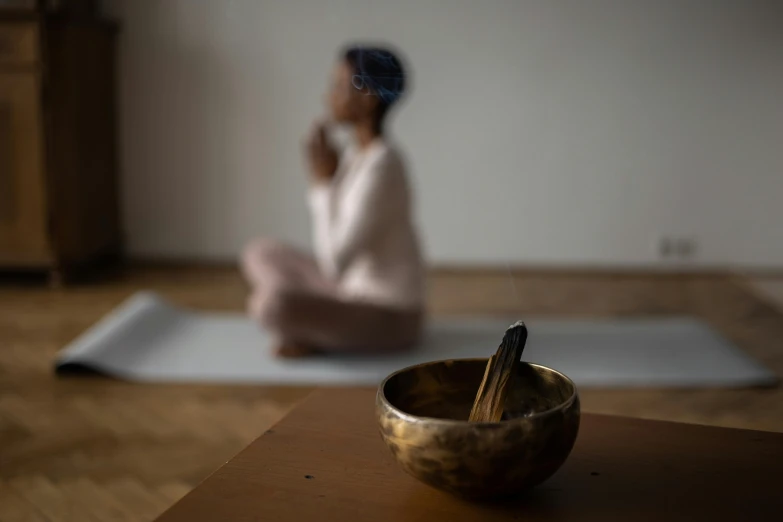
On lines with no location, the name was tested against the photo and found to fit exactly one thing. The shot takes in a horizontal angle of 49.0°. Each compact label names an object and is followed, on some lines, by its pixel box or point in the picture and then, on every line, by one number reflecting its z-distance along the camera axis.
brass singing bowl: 0.60
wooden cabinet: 2.79
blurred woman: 2.06
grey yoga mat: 2.00
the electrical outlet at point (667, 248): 3.32
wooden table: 0.62
